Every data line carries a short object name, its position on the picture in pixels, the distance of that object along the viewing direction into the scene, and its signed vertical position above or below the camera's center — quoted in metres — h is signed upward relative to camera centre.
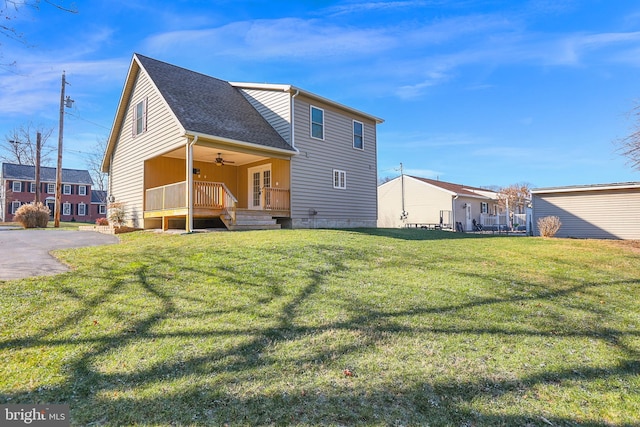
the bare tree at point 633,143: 9.87 +2.36
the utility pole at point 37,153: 22.92 +4.98
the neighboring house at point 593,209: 17.56 +0.68
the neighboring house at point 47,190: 37.93 +4.32
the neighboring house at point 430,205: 26.94 +1.54
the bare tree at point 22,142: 32.16 +8.25
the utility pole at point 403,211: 27.98 +1.02
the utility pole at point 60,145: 18.88 +4.49
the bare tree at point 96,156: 36.87 +7.71
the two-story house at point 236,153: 11.43 +2.75
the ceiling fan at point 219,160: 13.52 +2.60
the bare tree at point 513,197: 32.85 +2.50
